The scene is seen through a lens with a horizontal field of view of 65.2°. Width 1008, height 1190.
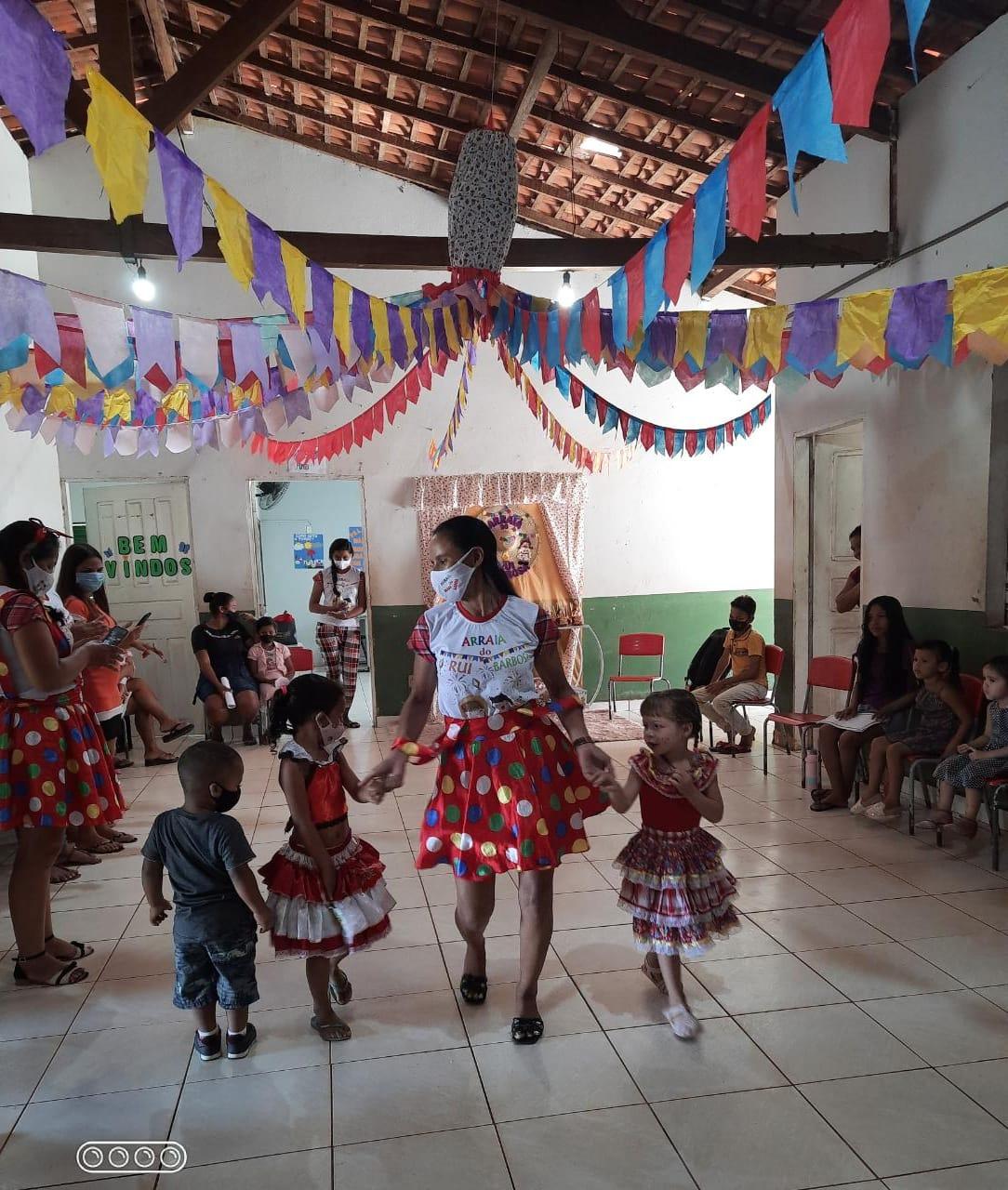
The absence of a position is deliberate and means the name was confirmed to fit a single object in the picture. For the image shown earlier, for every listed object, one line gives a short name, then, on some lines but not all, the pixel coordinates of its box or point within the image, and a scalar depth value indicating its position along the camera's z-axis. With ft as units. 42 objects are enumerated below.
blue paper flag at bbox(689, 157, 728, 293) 6.98
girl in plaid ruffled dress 7.35
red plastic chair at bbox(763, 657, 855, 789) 15.12
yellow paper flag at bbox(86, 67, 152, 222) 5.40
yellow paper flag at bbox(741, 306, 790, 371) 10.85
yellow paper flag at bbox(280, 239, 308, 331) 8.04
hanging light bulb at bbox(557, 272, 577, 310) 18.61
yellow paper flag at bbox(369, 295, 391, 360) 10.26
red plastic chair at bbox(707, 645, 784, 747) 17.20
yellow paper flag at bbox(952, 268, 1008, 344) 9.52
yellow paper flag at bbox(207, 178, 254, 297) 6.87
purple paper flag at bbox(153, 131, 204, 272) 6.25
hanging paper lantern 10.65
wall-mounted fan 31.04
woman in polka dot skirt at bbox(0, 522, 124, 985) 8.03
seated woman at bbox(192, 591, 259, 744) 19.51
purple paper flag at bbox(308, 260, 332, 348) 8.91
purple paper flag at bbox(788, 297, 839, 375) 10.51
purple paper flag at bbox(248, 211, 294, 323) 7.66
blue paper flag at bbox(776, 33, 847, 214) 5.21
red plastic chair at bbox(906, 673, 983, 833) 12.23
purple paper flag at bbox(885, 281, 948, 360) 9.95
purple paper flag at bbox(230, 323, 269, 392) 9.93
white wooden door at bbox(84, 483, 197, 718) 21.97
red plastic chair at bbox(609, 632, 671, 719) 22.43
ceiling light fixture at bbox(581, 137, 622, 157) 18.10
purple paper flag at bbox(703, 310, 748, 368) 11.13
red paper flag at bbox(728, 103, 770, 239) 6.31
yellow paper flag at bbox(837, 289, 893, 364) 10.22
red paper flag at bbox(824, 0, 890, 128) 4.80
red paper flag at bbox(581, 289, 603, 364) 10.86
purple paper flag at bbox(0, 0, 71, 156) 4.49
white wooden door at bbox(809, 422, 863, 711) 17.84
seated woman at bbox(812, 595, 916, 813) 13.58
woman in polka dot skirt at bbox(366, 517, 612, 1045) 7.03
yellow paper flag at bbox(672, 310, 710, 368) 11.07
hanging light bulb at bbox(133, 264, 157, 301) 16.47
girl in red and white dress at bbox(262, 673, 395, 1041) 7.13
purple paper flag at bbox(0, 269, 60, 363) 7.49
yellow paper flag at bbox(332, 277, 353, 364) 9.39
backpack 18.74
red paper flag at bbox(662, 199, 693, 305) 7.71
